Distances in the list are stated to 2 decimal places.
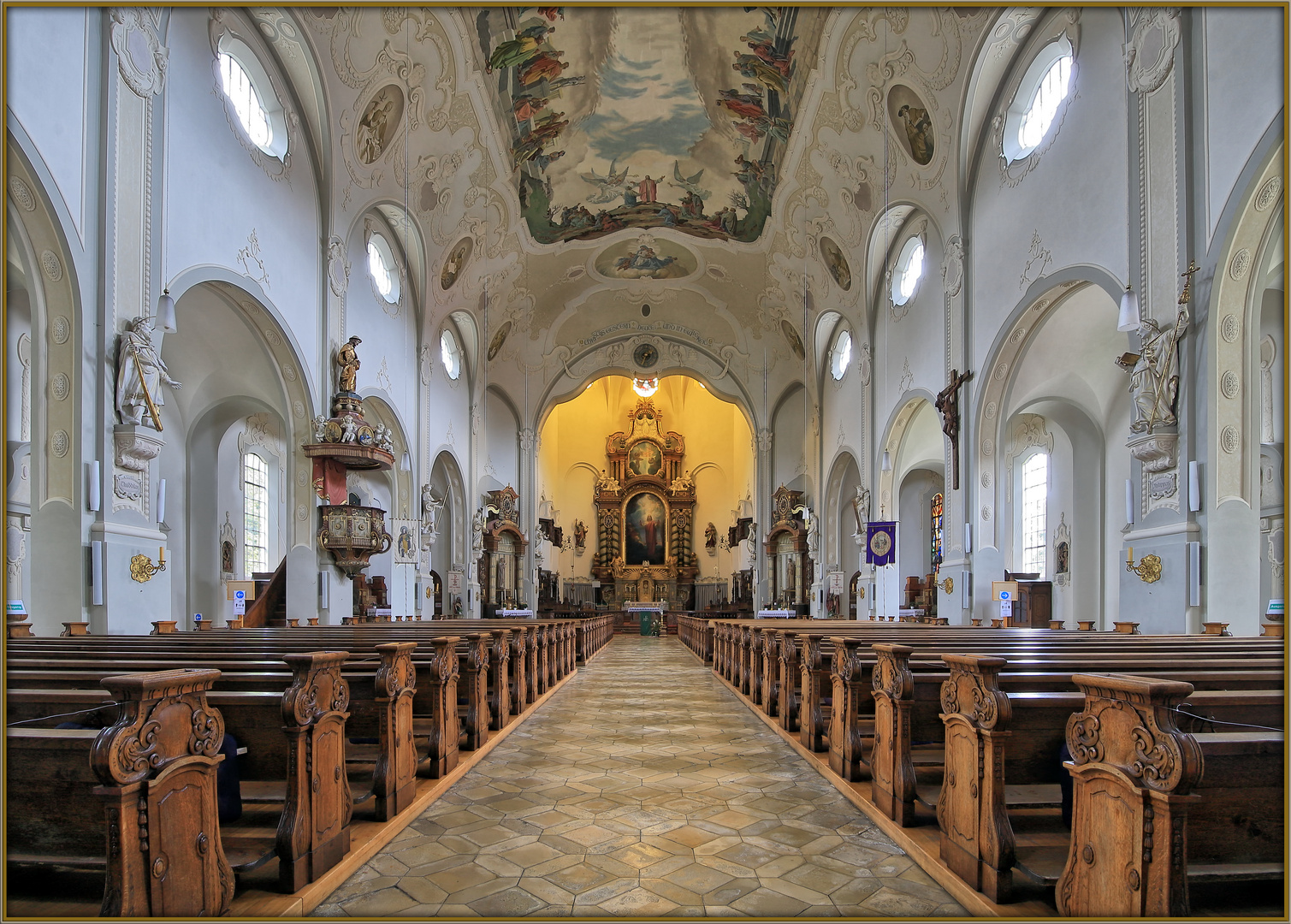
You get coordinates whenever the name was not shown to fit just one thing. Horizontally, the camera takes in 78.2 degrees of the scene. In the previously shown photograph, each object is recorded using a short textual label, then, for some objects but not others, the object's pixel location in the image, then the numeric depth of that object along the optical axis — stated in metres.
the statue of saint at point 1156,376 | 6.88
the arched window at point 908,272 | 13.94
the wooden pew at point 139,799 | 2.06
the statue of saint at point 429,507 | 15.96
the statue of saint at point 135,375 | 7.00
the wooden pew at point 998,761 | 2.66
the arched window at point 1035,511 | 15.17
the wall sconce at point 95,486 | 6.71
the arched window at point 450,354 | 18.61
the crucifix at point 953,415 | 11.57
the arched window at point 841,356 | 18.38
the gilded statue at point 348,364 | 12.09
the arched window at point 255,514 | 15.34
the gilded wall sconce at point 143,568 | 7.22
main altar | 29.70
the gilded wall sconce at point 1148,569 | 7.19
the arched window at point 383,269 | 14.26
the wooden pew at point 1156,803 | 1.98
